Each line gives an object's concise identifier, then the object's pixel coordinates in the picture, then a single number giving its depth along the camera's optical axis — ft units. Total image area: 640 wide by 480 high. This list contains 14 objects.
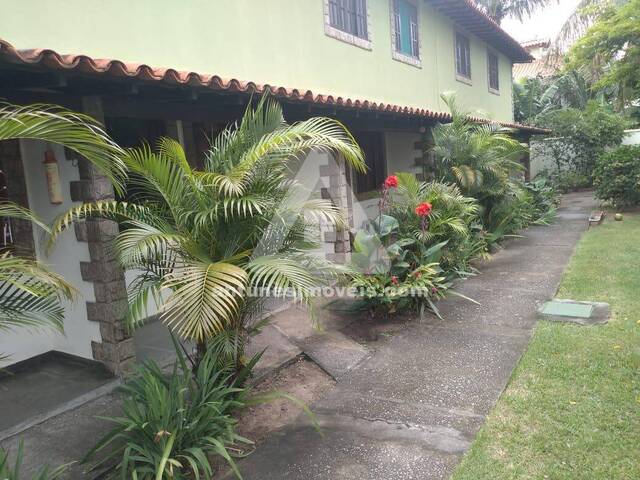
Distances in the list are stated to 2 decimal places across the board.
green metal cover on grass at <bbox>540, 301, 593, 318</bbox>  18.67
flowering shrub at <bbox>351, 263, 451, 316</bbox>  19.28
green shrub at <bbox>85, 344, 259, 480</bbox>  9.69
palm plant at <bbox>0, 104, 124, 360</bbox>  7.66
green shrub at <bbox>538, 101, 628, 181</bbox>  56.44
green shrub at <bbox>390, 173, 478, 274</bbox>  22.71
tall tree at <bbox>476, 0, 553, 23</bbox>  71.00
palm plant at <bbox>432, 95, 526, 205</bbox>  29.17
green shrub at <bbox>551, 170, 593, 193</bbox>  61.62
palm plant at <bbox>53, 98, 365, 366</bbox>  10.23
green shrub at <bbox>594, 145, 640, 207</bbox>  42.11
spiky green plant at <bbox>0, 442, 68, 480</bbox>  8.24
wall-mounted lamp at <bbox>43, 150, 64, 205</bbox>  14.01
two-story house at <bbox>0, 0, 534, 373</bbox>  13.07
